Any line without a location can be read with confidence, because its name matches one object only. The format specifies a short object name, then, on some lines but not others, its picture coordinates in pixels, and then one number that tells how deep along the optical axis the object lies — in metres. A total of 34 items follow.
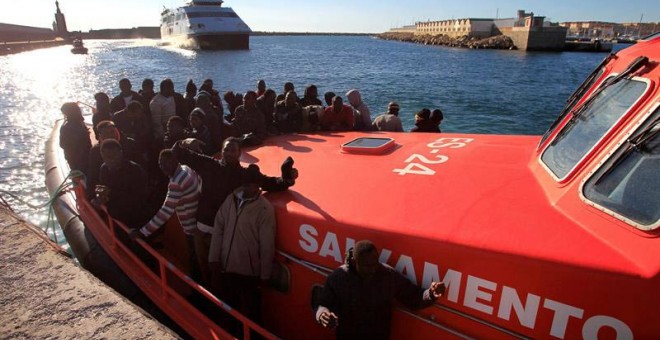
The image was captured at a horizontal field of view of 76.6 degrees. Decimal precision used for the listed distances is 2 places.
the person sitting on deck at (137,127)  5.69
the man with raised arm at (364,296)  2.54
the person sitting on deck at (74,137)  5.01
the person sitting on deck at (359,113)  6.79
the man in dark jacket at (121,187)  3.93
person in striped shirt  3.74
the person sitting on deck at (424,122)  6.34
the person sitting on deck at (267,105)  6.69
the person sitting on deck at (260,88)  8.16
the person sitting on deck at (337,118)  6.42
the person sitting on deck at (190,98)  7.17
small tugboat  65.12
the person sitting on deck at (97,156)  4.49
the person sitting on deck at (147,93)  7.04
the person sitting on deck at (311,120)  6.46
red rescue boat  2.22
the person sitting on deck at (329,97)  7.64
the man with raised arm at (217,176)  3.49
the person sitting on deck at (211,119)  5.68
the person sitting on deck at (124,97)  7.21
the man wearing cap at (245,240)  3.29
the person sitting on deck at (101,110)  6.45
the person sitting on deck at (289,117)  6.43
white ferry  63.10
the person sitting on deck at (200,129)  5.10
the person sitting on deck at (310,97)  7.52
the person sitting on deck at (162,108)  6.35
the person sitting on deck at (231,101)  7.52
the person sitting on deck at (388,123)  6.59
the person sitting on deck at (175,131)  4.84
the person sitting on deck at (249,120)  5.93
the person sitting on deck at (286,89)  7.22
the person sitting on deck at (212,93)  7.42
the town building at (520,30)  74.81
